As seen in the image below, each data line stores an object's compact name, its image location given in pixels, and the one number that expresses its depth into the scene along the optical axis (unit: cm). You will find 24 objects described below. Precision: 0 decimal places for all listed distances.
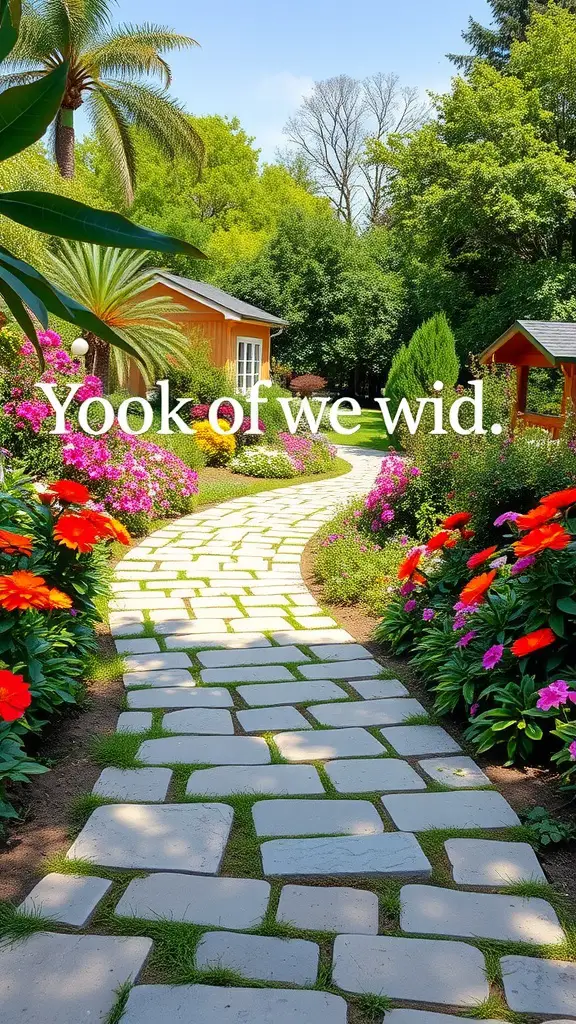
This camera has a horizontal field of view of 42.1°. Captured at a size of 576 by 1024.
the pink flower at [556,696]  247
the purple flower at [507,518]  324
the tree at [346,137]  3466
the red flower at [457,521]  401
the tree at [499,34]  2366
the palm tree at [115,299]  1225
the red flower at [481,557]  337
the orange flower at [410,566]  402
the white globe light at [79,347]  794
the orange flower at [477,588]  312
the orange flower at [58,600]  273
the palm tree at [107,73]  1544
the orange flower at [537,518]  289
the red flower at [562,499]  296
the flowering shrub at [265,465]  1237
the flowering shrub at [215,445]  1277
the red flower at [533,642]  266
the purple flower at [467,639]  320
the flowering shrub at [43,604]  244
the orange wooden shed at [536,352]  1130
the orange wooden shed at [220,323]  1637
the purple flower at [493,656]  292
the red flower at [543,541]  268
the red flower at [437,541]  389
